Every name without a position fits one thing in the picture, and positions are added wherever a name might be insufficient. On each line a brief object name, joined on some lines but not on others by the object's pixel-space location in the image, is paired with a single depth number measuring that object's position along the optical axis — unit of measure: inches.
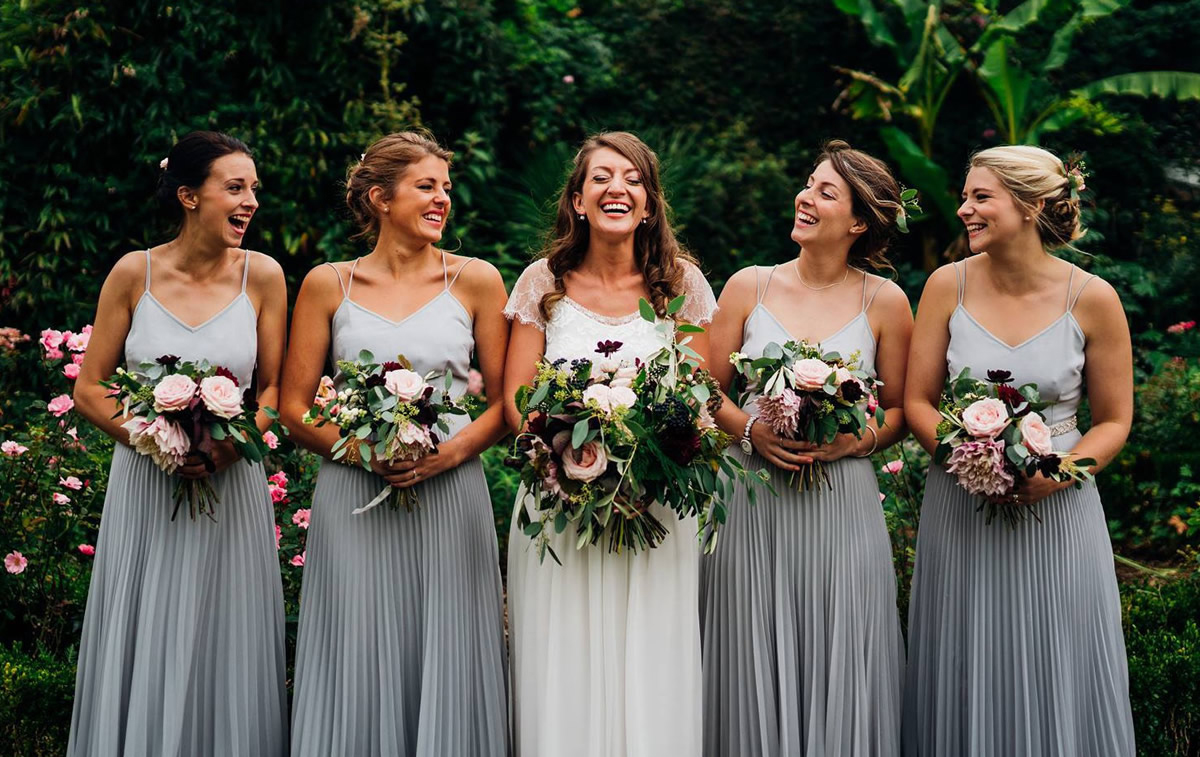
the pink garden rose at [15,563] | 236.8
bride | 189.5
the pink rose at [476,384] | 327.0
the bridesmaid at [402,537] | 191.9
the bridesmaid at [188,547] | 191.2
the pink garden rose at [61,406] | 246.4
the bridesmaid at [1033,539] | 190.9
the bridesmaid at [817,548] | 195.0
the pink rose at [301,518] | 241.0
